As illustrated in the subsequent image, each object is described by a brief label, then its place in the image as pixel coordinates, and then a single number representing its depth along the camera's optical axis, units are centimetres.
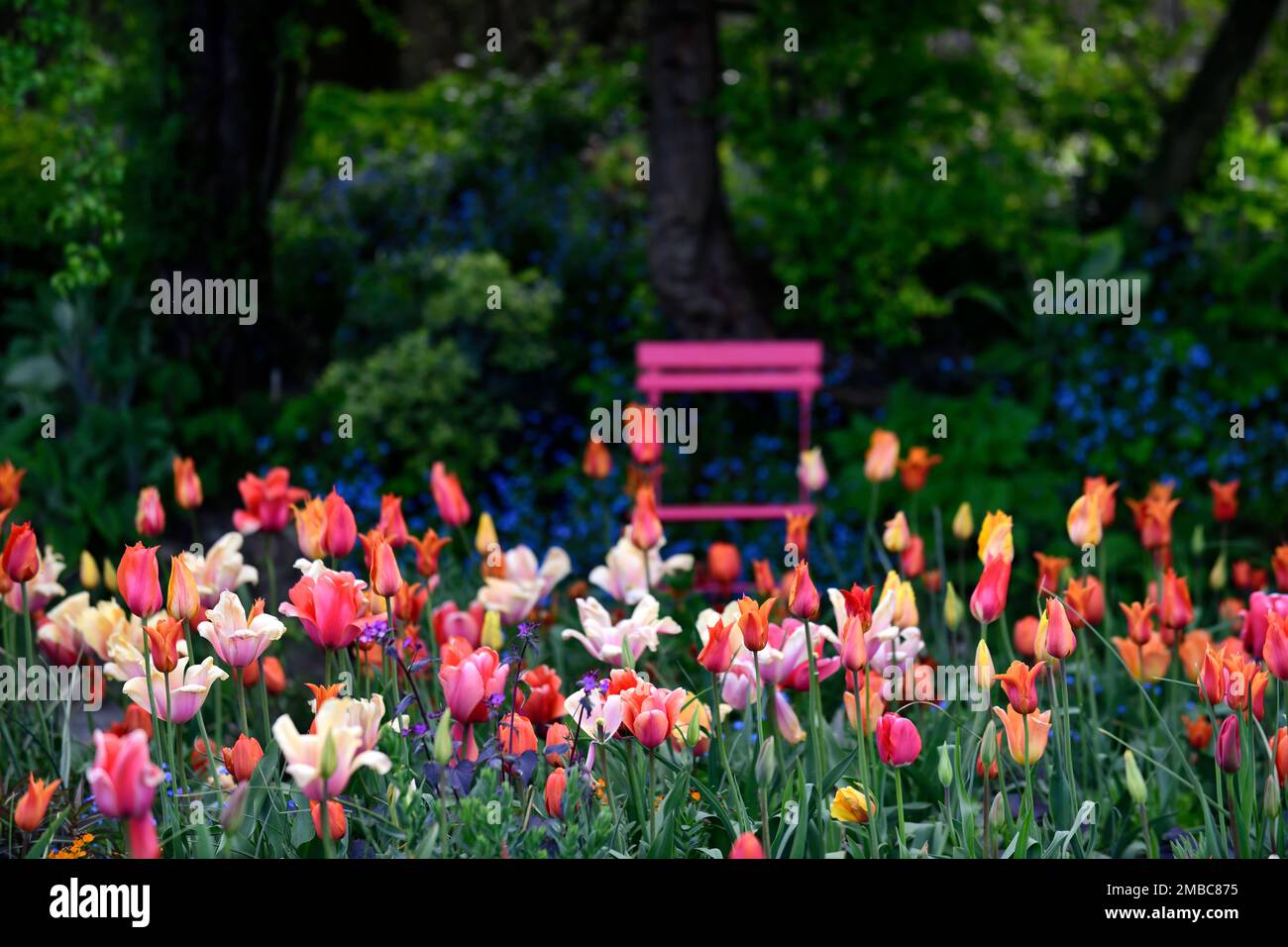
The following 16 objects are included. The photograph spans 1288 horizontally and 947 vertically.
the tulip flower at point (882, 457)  366
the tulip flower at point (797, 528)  301
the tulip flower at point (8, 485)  310
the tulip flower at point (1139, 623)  262
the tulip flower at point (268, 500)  301
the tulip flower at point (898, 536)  291
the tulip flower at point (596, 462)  386
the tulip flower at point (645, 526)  295
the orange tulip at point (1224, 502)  361
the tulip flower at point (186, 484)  307
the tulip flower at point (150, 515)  296
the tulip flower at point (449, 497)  301
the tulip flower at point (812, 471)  407
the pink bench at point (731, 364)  671
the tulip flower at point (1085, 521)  264
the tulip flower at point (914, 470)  380
